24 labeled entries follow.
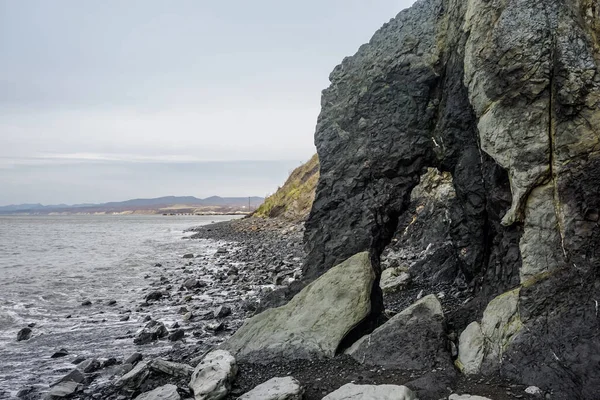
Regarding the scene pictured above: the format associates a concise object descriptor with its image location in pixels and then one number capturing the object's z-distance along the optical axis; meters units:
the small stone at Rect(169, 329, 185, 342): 11.64
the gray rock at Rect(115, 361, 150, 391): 8.15
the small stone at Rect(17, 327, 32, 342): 12.38
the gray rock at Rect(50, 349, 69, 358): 10.79
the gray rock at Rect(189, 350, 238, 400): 7.22
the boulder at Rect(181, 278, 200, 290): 19.47
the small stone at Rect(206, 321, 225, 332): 12.25
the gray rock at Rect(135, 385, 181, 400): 7.19
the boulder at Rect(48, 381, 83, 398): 8.15
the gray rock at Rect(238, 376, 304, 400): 6.67
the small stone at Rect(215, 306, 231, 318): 13.84
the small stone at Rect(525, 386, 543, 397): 6.13
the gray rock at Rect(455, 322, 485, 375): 7.10
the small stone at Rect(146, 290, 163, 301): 17.38
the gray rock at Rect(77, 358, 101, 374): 9.61
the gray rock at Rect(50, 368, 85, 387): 8.90
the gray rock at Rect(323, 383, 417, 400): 6.11
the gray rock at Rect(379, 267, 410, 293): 13.58
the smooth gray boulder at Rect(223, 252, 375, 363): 8.57
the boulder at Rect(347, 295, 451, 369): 7.57
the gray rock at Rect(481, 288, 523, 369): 6.94
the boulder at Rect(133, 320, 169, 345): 11.68
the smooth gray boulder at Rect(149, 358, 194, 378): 8.29
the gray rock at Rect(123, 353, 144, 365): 9.97
